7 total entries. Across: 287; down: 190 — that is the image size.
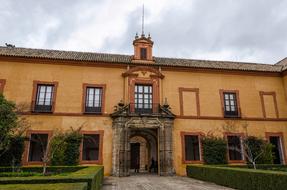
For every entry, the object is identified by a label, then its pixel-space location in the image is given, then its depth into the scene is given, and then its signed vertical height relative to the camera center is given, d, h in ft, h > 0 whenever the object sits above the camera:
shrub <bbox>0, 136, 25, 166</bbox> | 45.19 -0.49
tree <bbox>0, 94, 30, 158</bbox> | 30.91 +4.49
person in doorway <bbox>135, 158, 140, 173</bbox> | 64.75 -4.60
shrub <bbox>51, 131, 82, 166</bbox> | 46.79 +0.11
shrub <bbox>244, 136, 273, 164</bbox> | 53.11 +0.56
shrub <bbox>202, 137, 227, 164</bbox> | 52.29 -0.12
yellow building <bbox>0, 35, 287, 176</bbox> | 50.29 +11.93
